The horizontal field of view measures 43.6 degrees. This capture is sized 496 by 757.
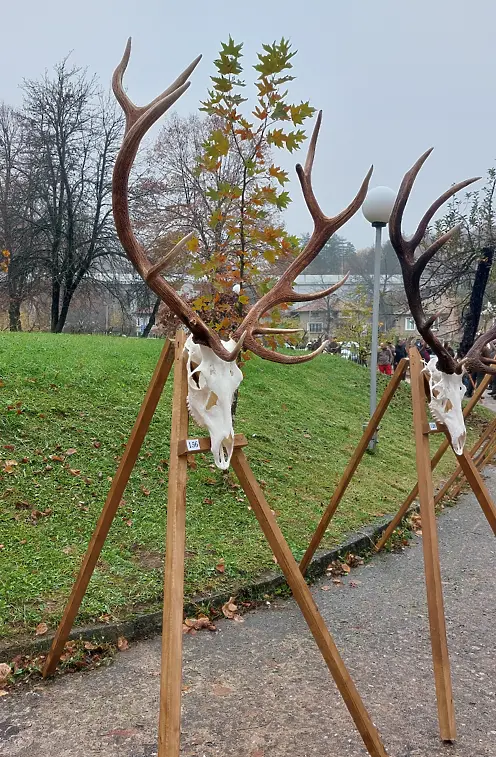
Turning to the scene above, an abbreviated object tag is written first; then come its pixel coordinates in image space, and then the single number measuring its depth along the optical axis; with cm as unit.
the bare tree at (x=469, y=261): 1566
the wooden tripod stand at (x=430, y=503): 334
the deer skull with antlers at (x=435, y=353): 386
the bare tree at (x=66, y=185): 2514
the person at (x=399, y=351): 2439
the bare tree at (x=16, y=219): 2466
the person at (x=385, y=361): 2148
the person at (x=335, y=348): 2869
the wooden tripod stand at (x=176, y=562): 245
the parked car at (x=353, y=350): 2311
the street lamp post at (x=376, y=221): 930
